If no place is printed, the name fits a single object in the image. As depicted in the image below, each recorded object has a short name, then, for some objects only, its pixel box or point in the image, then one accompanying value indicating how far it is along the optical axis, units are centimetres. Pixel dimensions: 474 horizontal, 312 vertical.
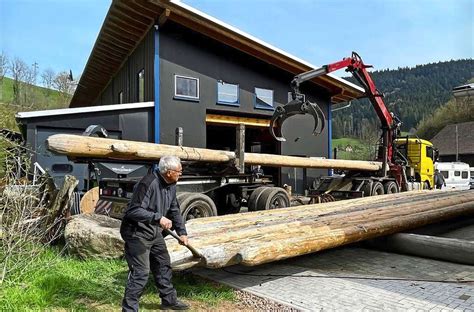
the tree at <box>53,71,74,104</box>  3925
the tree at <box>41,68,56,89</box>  4156
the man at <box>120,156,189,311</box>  439
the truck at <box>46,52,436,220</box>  843
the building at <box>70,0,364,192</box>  1341
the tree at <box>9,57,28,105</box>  3565
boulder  661
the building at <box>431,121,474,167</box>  4588
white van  2678
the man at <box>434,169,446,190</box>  2285
